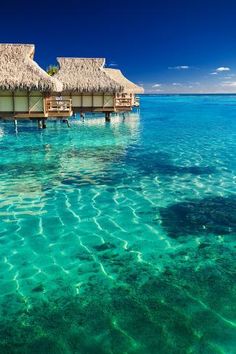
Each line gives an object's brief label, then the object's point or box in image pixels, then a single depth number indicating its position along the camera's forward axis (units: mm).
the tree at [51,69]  44012
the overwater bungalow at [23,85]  21344
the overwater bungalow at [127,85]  39531
